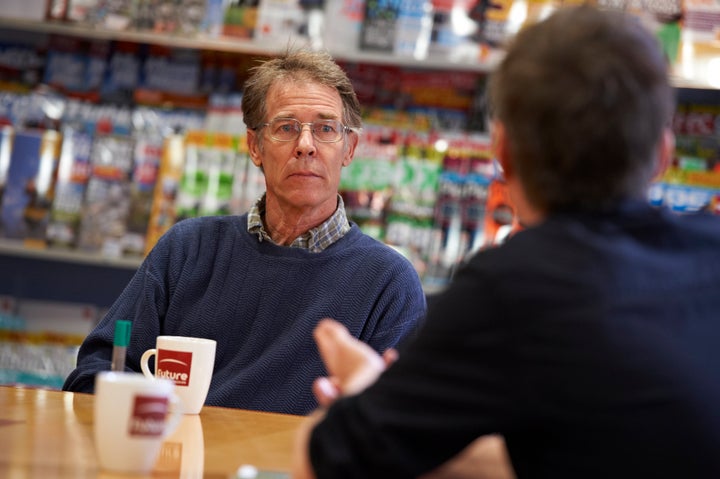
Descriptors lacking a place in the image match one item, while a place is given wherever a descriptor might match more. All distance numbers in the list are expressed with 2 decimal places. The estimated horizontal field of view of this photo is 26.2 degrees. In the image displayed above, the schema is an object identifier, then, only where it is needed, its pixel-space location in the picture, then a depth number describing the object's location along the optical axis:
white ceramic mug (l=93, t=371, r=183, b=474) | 1.67
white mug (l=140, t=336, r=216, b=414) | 2.04
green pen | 2.01
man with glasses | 2.32
